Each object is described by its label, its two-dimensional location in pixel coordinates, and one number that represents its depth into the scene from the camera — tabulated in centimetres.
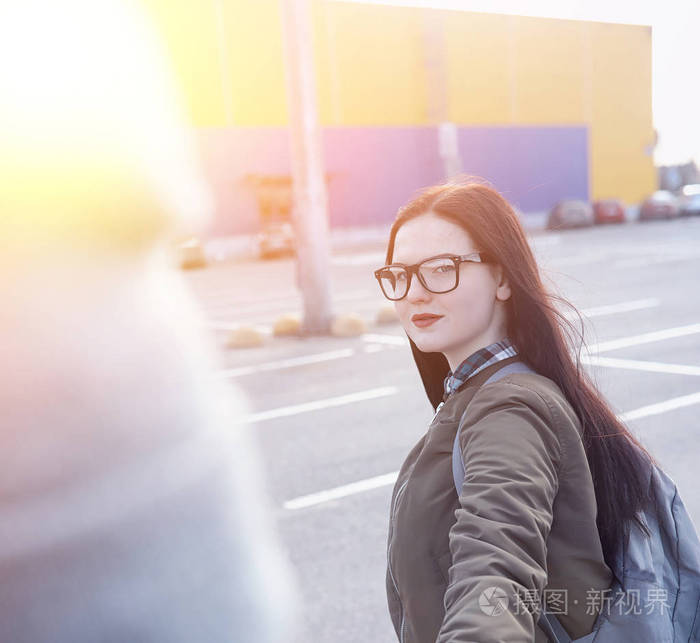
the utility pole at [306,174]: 1079
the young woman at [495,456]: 131
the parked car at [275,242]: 2936
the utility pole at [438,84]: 3406
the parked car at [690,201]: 3706
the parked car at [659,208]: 3803
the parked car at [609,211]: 3666
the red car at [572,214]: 3456
